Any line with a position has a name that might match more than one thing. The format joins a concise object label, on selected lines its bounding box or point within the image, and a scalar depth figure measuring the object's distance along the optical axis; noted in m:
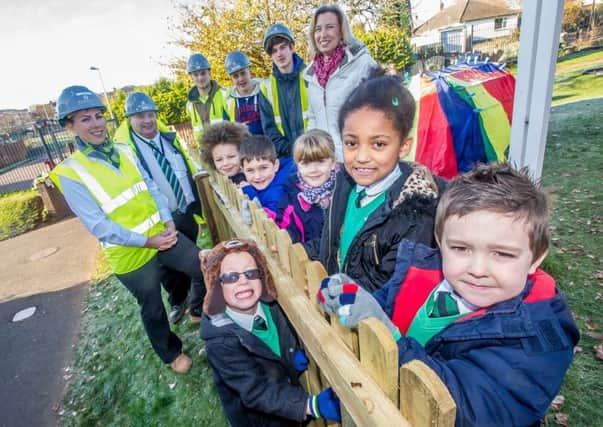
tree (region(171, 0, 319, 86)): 12.12
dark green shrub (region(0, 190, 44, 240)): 8.20
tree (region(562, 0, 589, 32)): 24.88
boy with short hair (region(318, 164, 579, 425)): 0.83
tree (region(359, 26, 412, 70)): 14.52
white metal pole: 2.28
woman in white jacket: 2.96
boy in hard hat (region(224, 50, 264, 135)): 4.20
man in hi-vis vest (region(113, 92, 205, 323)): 3.38
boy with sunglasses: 1.57
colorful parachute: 4.42
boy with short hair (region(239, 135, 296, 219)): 2.54
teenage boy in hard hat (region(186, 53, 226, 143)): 4.57
